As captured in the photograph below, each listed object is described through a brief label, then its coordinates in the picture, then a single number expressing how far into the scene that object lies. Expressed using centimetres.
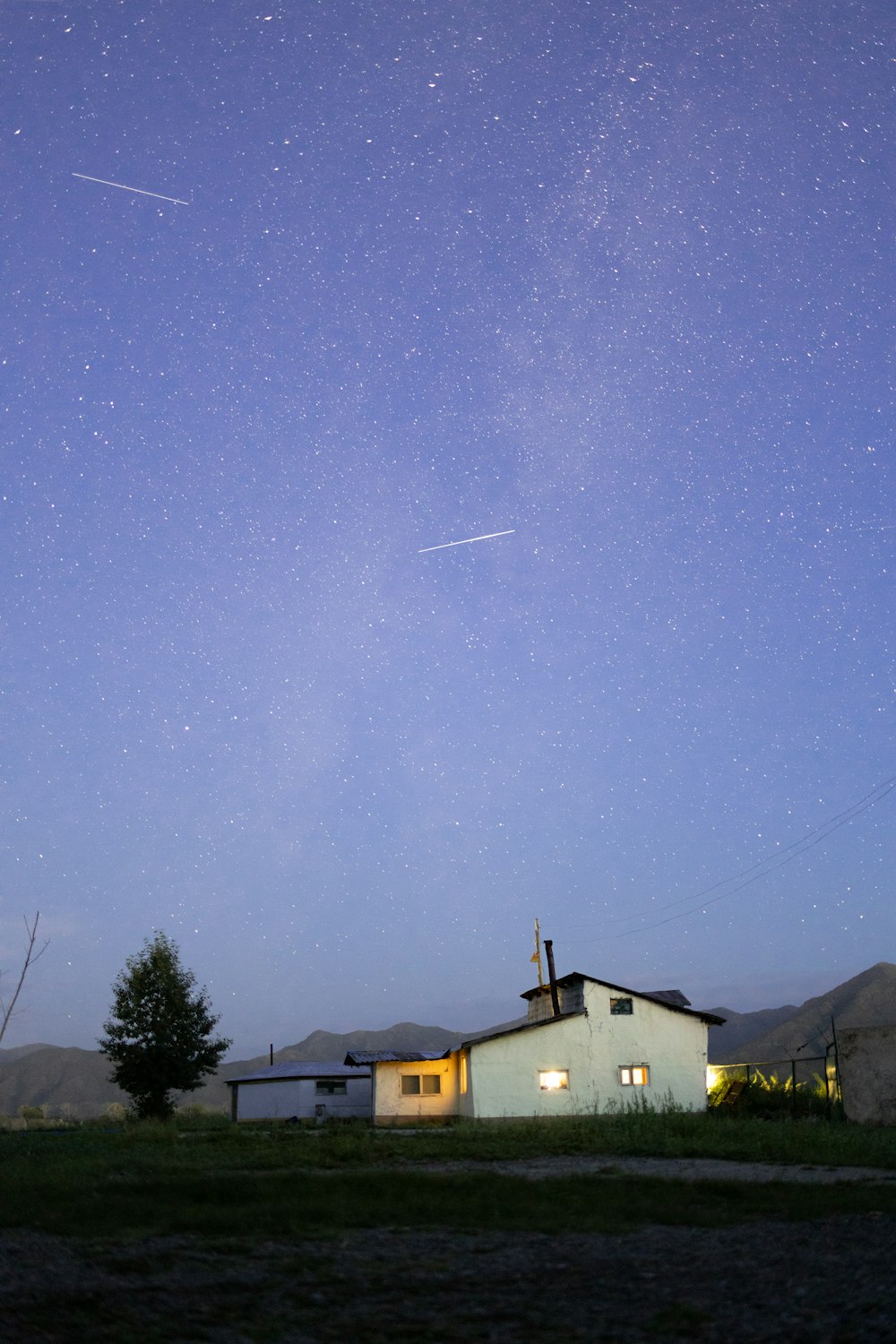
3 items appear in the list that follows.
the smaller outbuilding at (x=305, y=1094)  5503
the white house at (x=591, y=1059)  3834
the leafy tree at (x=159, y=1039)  4972
